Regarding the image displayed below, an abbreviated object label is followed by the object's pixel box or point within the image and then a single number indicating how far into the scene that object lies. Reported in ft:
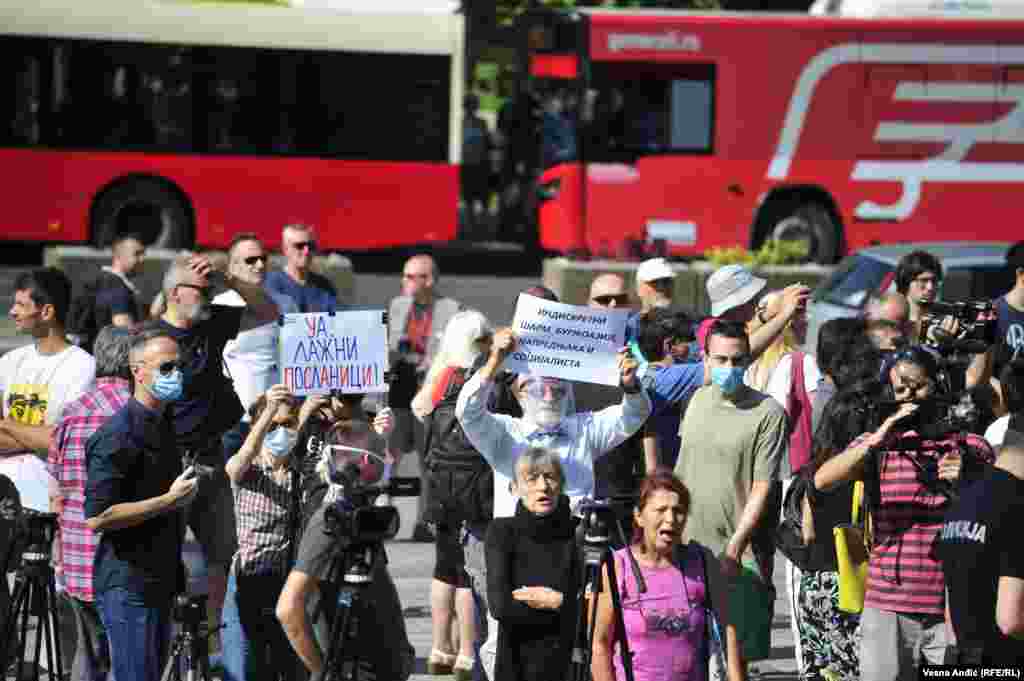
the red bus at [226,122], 159.94
